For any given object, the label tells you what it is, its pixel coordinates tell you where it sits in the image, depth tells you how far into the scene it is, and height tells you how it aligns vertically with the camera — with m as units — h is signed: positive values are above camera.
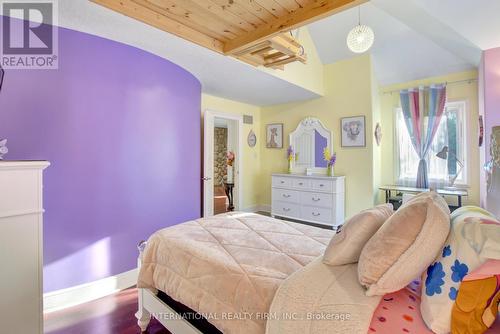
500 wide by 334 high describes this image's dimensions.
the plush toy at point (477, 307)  0.79 -0.46
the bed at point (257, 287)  0.91 -0.53
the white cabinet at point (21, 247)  1.30 -0.43
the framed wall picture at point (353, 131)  4.07 +0.63
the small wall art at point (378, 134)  4.10 +0.58
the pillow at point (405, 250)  0.91 -0.32
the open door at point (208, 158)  3.99 +0.17
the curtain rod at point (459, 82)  3.54 +1.28
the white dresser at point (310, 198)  4.07 -0.54
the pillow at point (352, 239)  1.12 -0.33
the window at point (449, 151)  3.62 +0.24
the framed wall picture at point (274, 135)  5.23 +0.71
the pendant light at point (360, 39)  2.61 +1.40
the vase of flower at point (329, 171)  4.35 -0.06
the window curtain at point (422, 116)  3.74 +0.82
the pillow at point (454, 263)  0.81 -0.34
